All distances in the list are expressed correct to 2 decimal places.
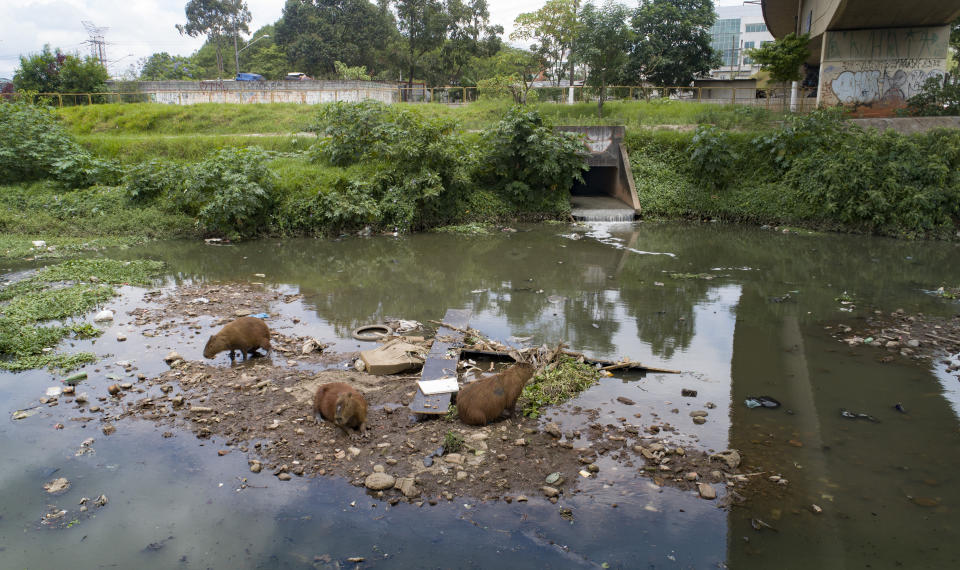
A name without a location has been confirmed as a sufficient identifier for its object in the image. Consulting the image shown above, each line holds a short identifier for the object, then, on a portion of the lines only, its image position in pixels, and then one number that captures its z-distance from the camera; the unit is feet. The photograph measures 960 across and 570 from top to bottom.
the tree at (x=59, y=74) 97.30
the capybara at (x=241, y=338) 22.74
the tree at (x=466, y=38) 126.72
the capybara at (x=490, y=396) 18.22
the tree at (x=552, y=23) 86.22
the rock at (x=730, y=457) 16.33
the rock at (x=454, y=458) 16.28
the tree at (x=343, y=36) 141.38
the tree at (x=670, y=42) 105.70
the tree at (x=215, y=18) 186.91
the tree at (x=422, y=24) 125.49
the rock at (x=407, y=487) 14.89
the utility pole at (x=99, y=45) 176.65
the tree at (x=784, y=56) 71.00
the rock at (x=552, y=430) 17.88
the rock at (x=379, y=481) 15.13
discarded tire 26.66
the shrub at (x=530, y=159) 57.00
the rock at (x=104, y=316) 27.76
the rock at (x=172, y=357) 23.07
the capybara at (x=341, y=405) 17.26
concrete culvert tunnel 58.80
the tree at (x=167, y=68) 144.46
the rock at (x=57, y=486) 15.24
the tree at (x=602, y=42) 72.95
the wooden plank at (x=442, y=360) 18.86
